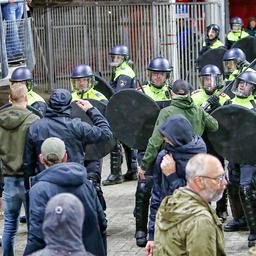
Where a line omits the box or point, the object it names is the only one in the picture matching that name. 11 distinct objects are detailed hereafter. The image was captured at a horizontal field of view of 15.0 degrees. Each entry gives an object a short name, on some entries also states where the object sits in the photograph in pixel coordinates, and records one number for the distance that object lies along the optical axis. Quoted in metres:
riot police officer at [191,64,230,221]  10.88
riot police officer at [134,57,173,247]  9.95
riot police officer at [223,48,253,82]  14.25
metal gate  19.31
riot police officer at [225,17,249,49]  18.70
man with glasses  5.53
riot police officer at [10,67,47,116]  11.18
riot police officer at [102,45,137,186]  13.37
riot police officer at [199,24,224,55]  17.86
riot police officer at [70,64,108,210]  11.37
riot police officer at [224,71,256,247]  9.77
